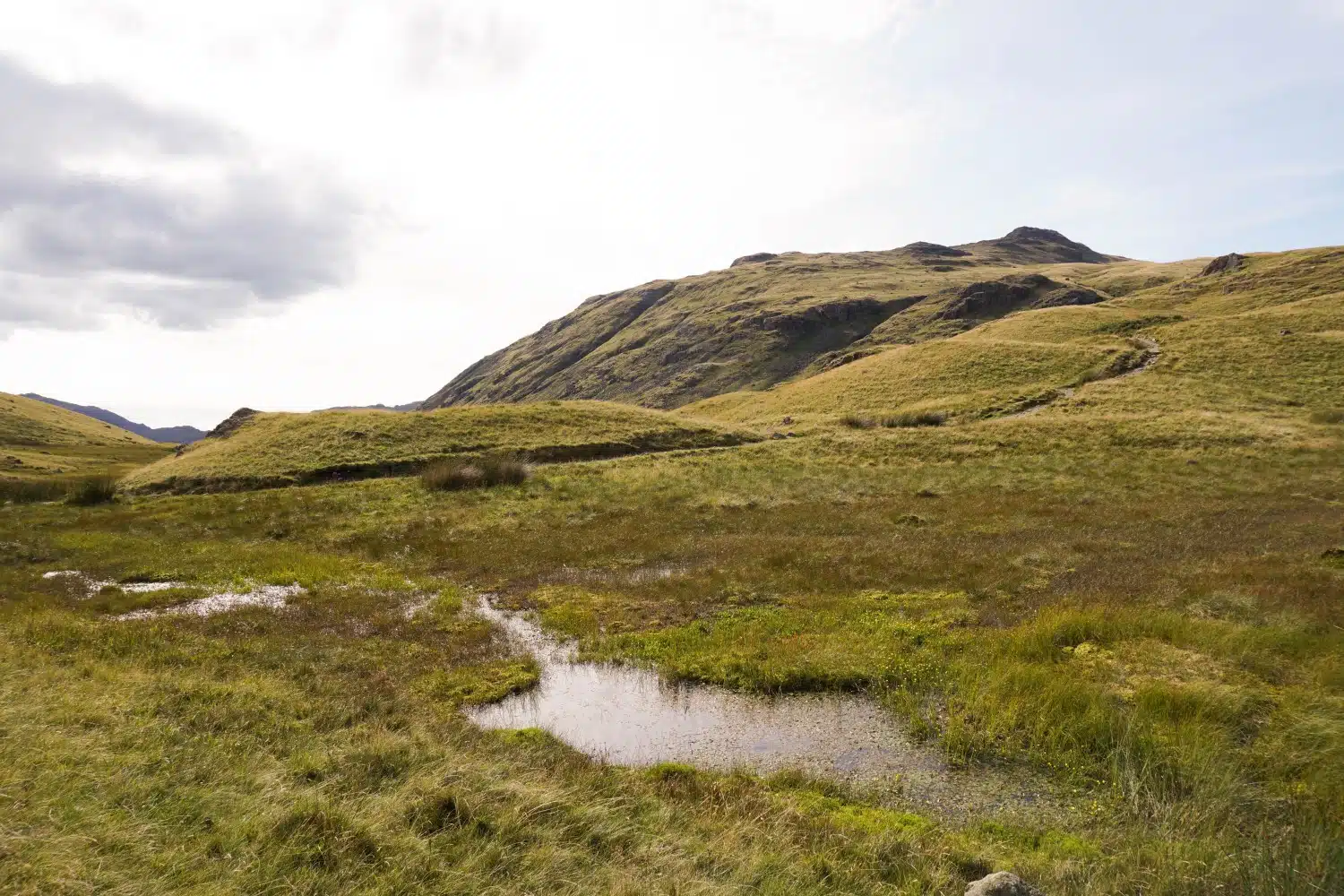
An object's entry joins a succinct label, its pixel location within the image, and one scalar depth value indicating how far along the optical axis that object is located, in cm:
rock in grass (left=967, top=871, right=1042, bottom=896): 669
